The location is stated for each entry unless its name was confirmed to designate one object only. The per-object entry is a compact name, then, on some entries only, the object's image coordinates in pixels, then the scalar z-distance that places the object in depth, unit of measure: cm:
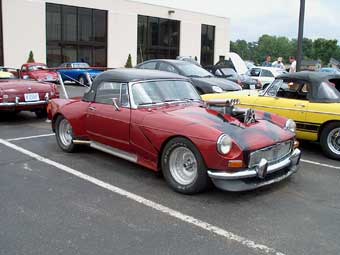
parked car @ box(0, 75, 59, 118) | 942
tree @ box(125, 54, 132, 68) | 3325
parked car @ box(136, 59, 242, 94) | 1193
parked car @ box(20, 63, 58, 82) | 2077
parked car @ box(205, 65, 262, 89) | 1648
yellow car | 689
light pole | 1180
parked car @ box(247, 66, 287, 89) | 1848
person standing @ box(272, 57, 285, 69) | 2040
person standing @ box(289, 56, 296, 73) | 1654
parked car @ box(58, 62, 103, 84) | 2244
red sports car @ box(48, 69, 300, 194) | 464
